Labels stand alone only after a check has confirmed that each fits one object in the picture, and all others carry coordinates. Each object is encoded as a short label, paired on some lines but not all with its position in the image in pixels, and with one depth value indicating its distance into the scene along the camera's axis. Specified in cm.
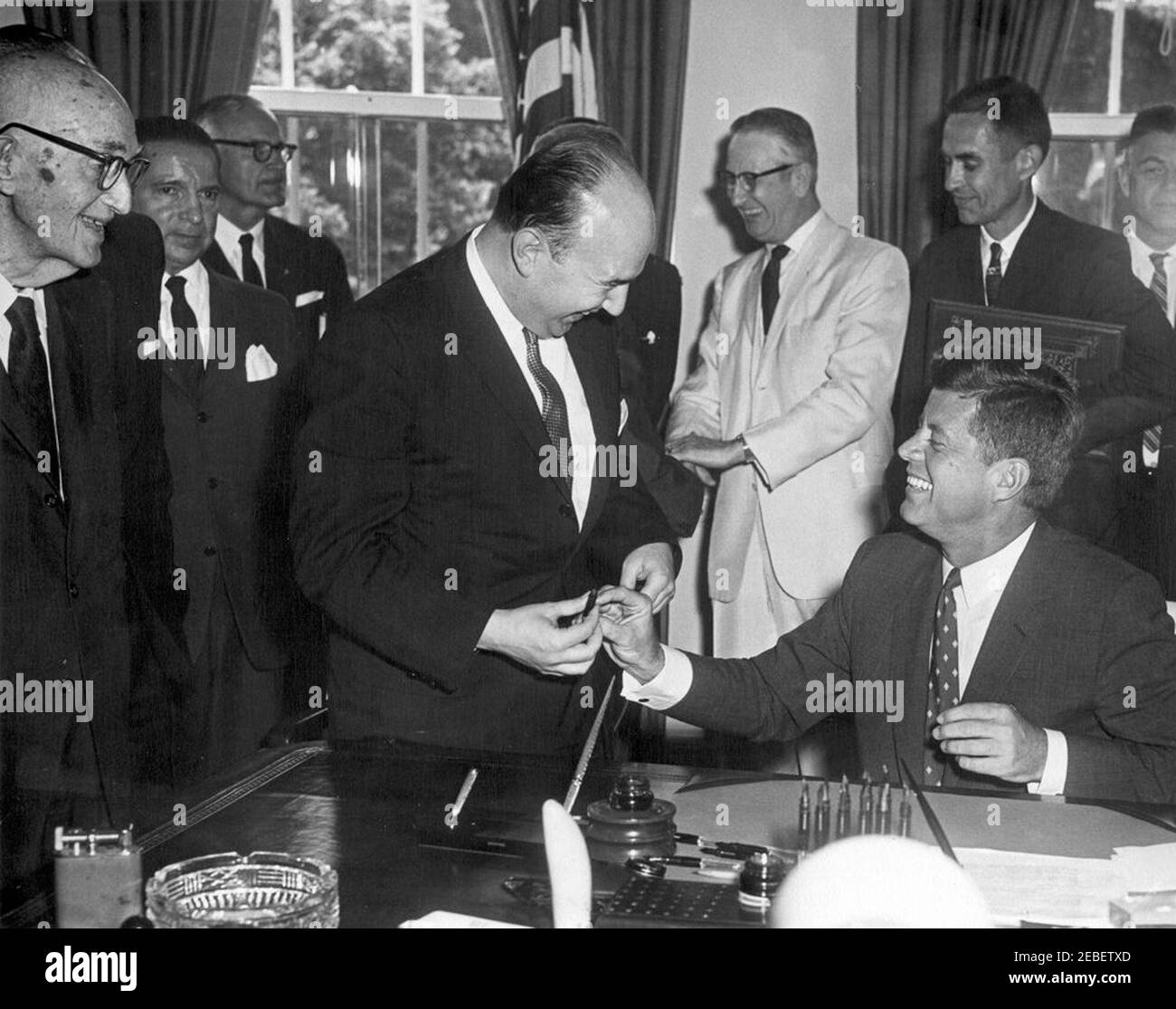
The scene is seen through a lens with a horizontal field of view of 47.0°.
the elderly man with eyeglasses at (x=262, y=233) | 469
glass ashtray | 144
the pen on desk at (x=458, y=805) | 186
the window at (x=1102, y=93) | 522
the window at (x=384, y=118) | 555
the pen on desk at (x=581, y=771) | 190
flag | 512
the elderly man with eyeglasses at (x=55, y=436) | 249
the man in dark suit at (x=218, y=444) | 385
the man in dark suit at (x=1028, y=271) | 379
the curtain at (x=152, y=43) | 543
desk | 165
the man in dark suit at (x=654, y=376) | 395
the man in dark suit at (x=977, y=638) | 233
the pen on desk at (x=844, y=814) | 175
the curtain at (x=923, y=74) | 512
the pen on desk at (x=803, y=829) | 175
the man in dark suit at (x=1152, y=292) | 417
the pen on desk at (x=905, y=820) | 177
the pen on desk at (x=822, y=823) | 176
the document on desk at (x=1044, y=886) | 158
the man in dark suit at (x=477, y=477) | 229
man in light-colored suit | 409
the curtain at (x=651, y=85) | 530
